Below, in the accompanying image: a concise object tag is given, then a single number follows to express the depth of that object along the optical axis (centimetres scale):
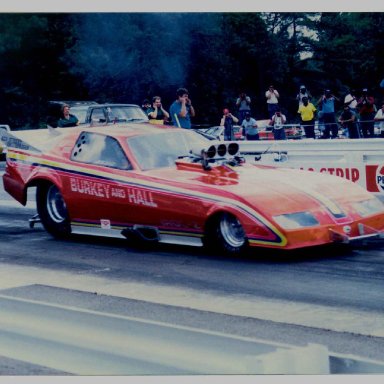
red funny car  1195
